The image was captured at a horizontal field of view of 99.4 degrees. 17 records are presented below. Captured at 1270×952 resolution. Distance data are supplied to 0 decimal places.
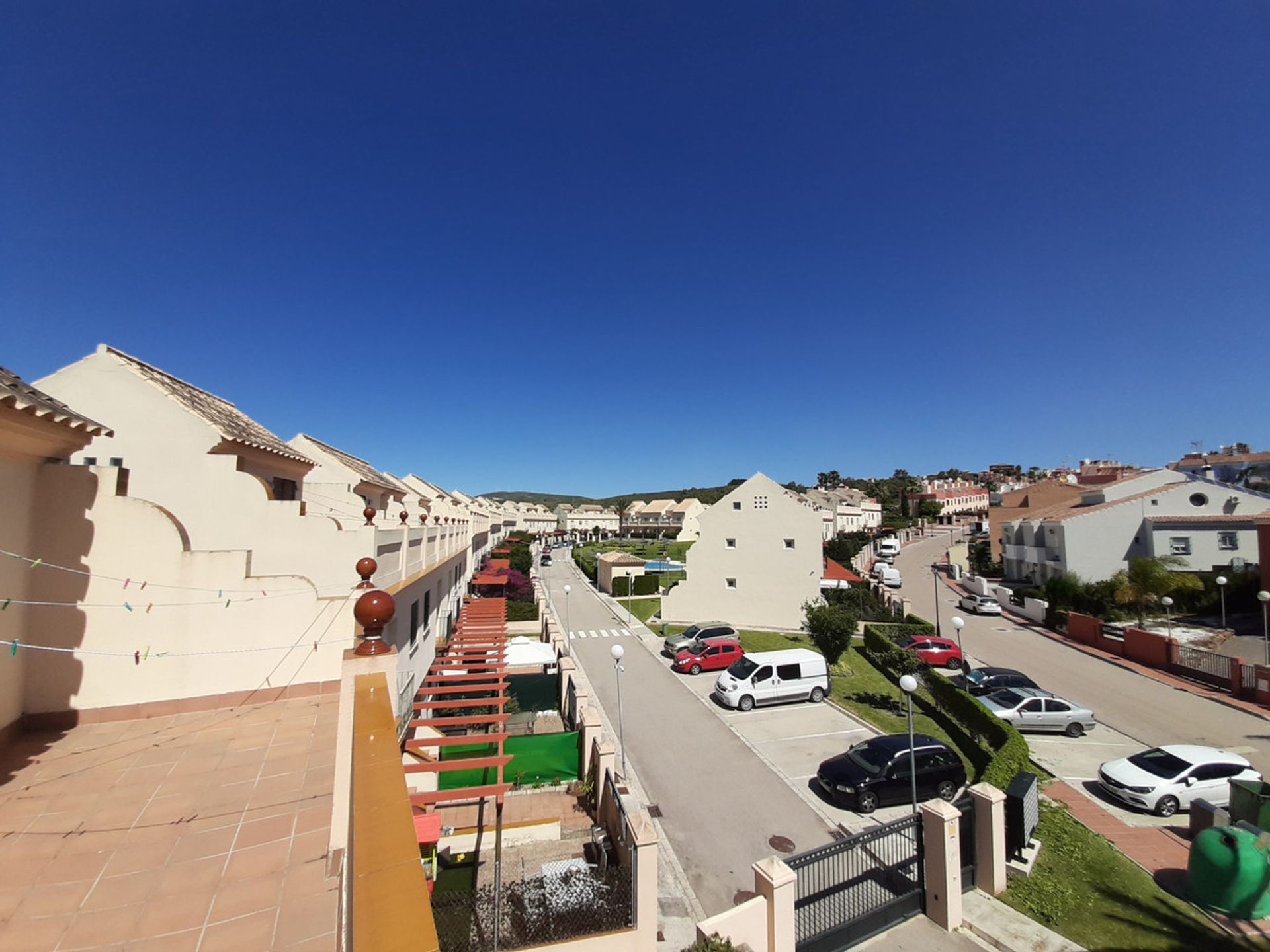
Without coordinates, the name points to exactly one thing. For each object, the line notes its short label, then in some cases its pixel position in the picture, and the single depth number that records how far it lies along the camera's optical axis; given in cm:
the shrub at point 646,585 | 3925
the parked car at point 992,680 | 1750
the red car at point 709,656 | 2123
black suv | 1130
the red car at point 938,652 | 2170
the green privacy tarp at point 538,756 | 1101
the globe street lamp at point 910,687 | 991
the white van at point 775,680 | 1733
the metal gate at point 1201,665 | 1861
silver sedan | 1520
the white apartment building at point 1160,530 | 3011
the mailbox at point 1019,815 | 920
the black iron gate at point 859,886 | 741
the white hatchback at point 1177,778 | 1113
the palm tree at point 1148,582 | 2717
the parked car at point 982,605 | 3306
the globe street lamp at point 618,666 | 1343
